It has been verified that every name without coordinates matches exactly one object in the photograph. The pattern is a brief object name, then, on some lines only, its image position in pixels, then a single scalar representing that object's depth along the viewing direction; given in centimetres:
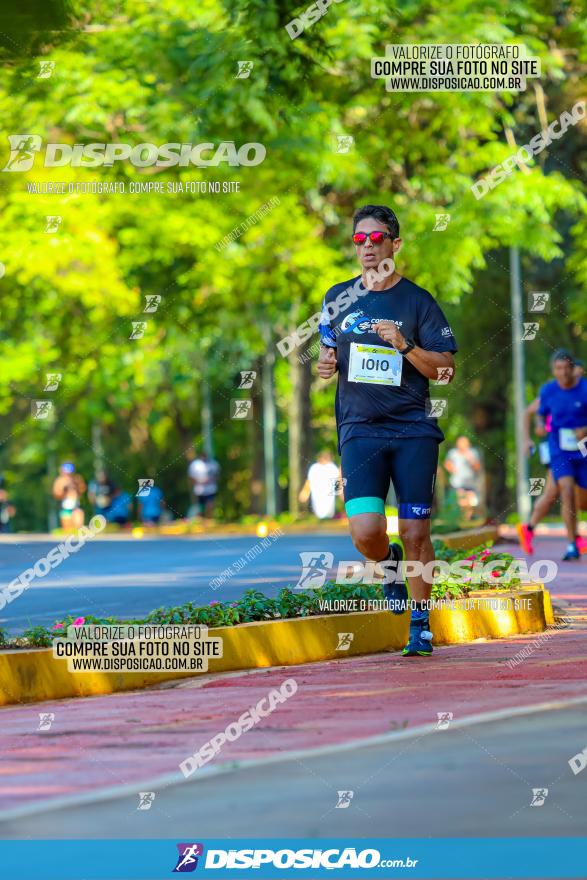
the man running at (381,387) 1734
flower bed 1738
